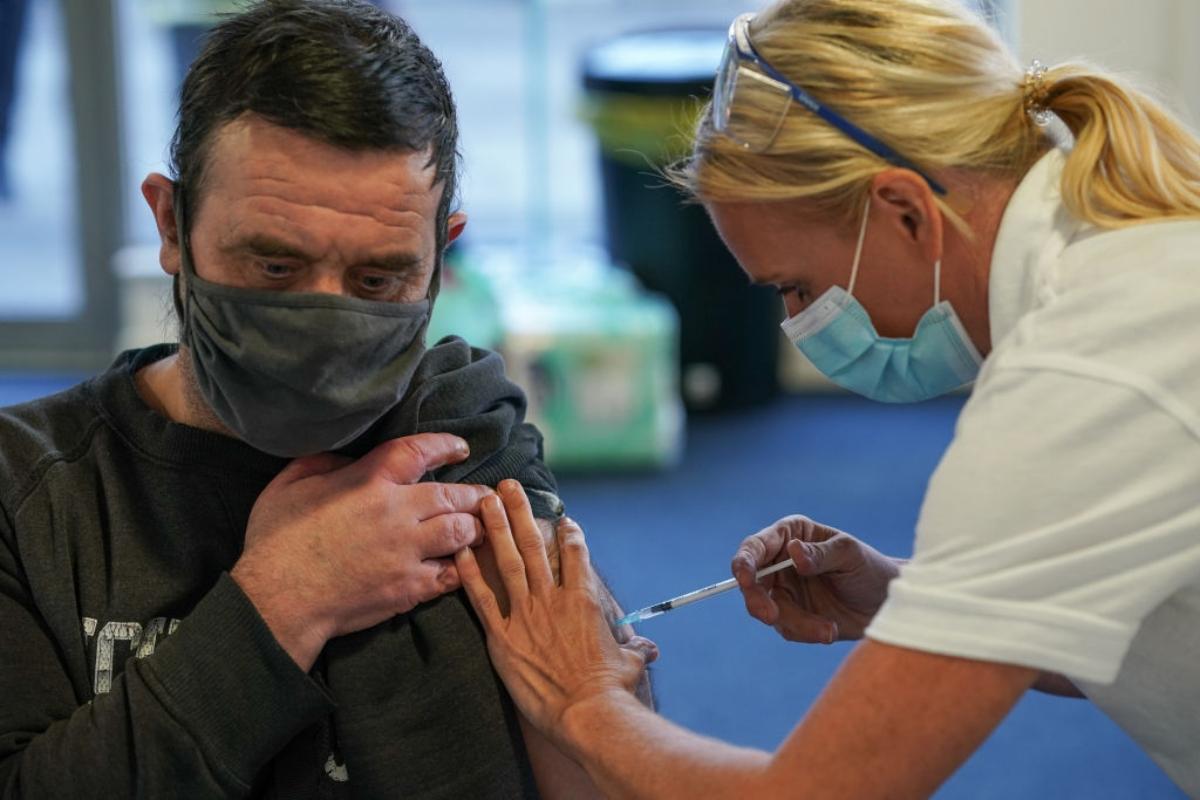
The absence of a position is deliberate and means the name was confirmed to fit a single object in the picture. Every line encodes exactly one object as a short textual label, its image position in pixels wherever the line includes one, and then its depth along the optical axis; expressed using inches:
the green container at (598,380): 184.6
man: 80.8
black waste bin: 193.6
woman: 76.0
